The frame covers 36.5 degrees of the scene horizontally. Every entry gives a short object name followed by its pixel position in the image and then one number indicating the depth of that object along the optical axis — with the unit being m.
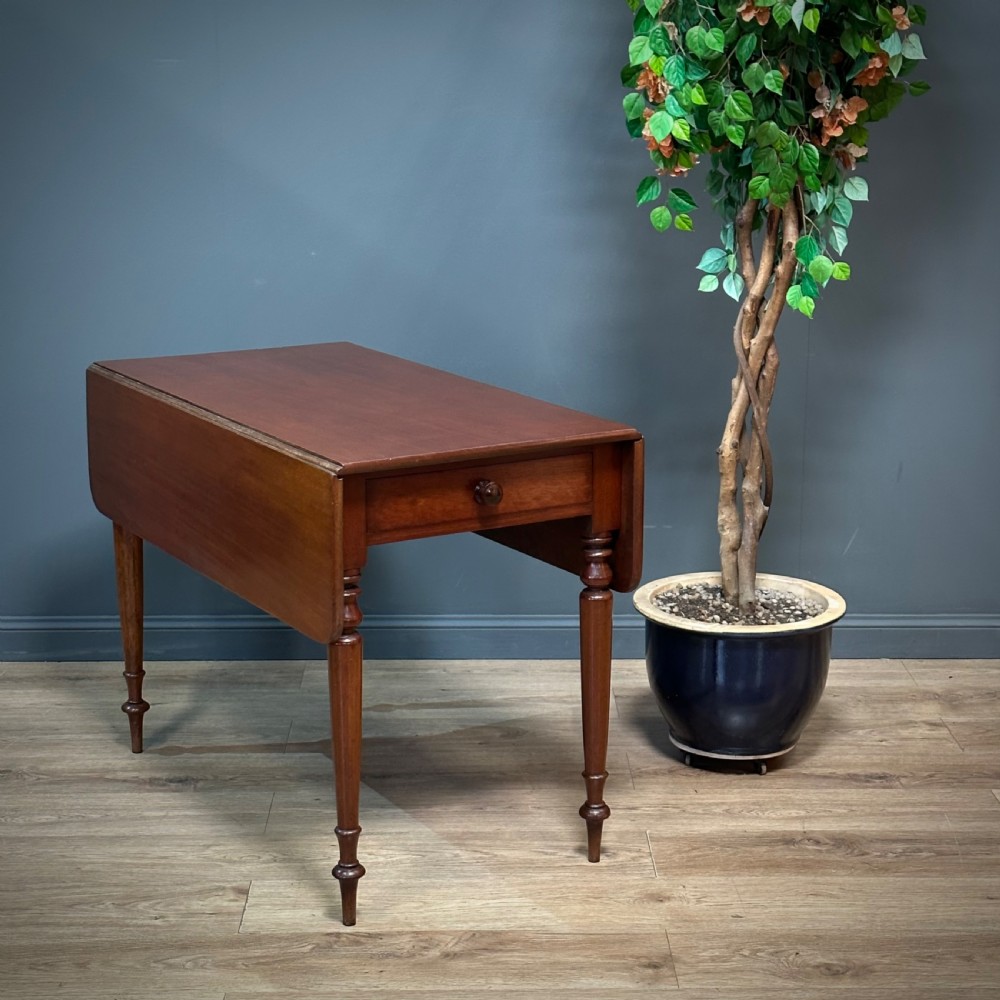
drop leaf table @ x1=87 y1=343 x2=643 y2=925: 2.08
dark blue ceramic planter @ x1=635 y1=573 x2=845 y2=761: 2.68
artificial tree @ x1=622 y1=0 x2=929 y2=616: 2.41
